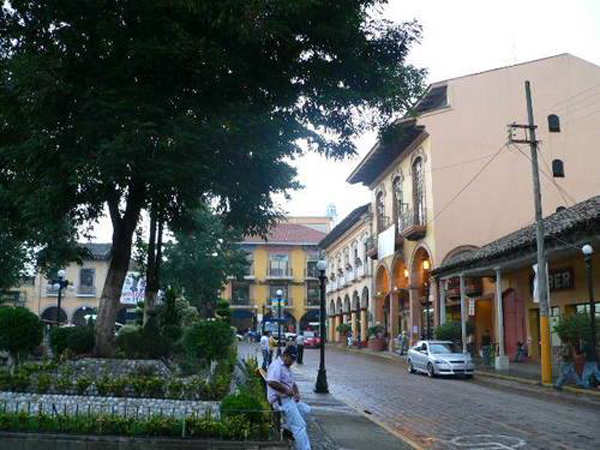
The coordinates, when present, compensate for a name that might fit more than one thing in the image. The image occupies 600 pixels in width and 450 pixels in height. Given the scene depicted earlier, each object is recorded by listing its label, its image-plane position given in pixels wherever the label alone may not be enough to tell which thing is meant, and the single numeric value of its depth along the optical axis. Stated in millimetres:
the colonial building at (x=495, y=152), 34875
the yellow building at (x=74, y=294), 63969
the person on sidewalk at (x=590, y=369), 19469
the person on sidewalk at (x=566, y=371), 19938
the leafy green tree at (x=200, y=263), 42094
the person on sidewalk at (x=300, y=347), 30703
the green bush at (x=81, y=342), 14797
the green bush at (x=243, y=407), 9469
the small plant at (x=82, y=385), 11477
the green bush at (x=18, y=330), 13891
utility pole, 21516
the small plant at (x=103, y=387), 11438
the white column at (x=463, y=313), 29969
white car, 24750
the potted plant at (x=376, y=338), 44625
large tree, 10594
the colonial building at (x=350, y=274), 51906
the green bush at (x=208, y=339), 14742
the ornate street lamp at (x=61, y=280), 25984
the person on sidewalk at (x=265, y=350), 26484
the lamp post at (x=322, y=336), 18812
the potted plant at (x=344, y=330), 54844
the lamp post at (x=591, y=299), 19484
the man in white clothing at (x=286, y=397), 8867
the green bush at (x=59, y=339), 15081
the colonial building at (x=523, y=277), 22594
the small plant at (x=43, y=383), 11484
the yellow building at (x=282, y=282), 77875
